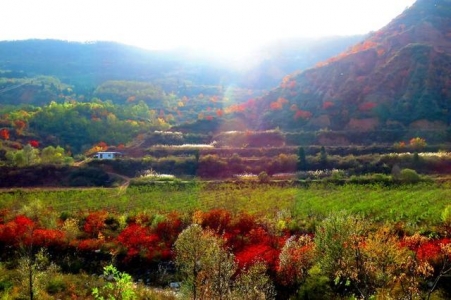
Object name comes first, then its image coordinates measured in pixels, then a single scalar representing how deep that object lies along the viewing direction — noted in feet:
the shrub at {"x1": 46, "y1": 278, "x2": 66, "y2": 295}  73.00
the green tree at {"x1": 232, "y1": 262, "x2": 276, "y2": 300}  44.37
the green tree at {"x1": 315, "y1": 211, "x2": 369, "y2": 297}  48.42
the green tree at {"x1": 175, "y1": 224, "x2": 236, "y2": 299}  49.26
